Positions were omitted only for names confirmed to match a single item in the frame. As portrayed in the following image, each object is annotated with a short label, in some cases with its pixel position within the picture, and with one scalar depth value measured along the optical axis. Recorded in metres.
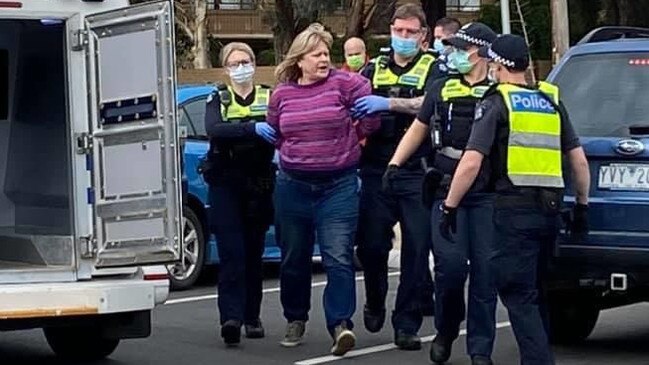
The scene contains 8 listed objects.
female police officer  9.45
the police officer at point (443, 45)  8.75
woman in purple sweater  8.88
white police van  8.09
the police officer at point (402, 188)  9.14
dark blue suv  8.37
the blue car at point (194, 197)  11.98
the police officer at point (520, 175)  7.48
